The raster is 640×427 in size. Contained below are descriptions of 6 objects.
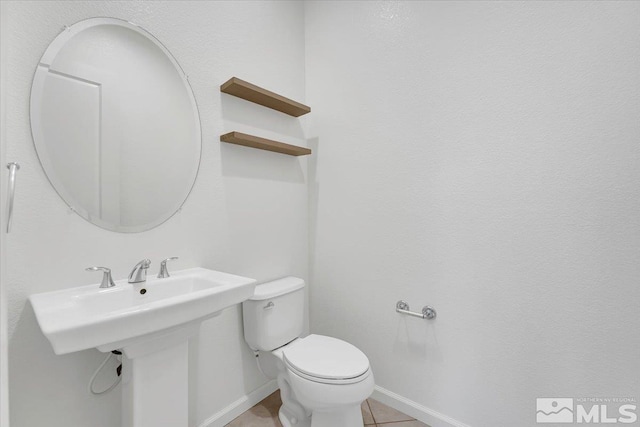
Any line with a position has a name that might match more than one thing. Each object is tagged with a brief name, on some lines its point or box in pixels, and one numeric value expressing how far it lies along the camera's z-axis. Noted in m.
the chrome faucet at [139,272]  1.13
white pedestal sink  0.79
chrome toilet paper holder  1.50
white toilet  1.19
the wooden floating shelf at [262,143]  1.49
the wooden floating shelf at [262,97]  1.49
